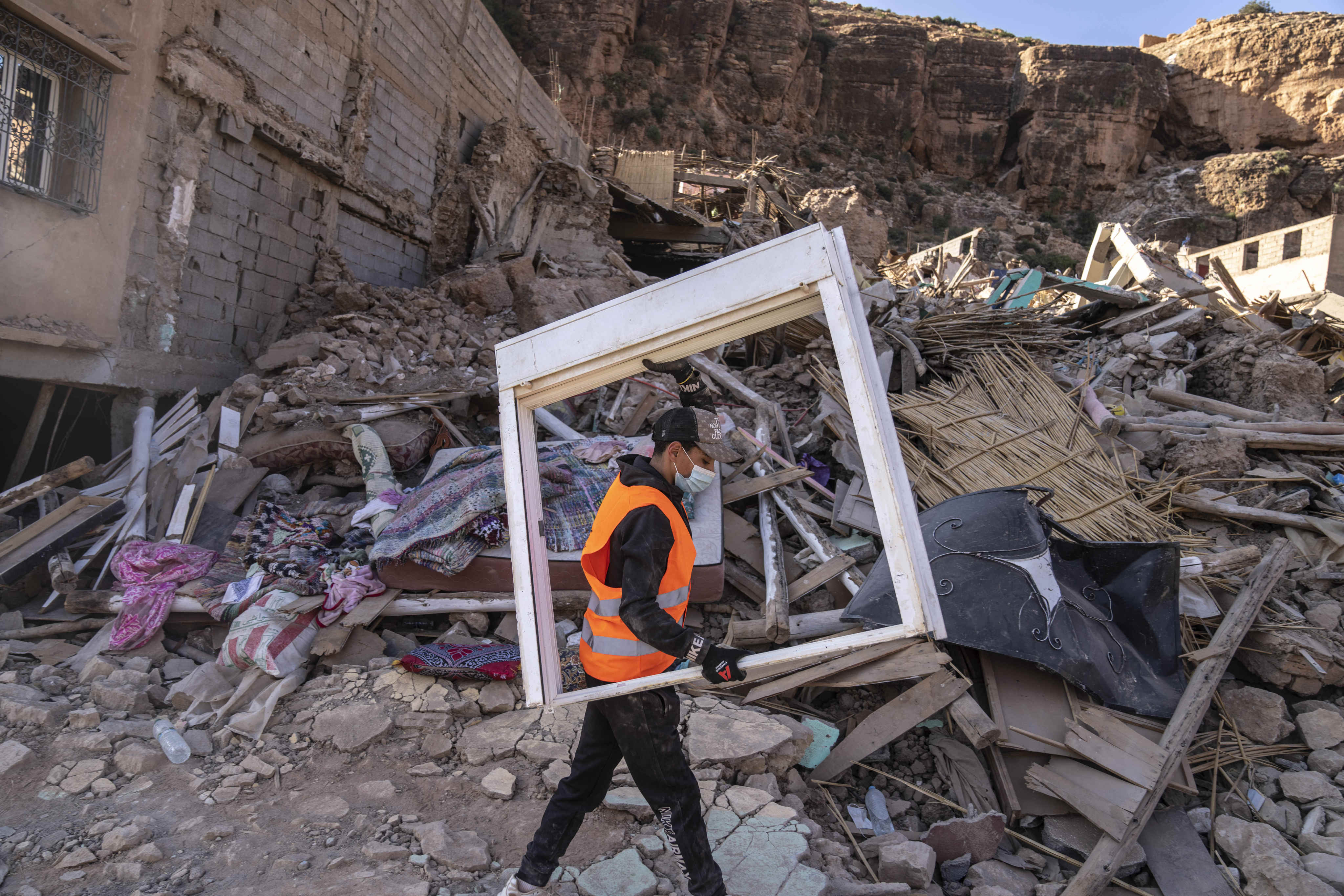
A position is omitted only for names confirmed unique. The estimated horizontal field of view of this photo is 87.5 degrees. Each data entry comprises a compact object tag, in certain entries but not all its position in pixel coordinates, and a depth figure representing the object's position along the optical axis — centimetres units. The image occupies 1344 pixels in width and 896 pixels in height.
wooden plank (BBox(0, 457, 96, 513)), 487
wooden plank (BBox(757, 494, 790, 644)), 401
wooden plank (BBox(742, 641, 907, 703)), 359
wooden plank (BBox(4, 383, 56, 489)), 560
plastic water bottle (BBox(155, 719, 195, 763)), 339
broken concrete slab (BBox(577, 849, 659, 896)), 262
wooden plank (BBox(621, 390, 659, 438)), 619
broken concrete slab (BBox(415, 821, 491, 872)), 278
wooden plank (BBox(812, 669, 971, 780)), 349
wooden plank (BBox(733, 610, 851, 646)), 402
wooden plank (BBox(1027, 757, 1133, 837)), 308
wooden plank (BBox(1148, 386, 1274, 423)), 618
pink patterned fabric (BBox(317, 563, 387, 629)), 430
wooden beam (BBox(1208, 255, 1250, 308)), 962
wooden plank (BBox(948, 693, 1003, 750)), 331
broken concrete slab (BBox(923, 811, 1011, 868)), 309
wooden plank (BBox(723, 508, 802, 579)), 472
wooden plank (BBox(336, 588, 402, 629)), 425
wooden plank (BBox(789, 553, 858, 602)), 445
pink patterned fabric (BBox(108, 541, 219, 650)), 425
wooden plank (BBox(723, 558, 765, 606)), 455
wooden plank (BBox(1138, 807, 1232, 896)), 302
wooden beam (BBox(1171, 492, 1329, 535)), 475
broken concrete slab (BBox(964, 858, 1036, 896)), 293
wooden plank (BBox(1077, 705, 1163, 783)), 327
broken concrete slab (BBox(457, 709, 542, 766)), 347
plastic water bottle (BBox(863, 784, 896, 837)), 329
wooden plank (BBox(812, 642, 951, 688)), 354
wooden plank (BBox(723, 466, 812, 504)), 514
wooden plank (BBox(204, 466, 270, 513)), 533
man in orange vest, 215
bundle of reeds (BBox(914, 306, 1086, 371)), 716
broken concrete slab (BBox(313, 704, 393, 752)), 353
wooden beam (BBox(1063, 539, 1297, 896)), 293
